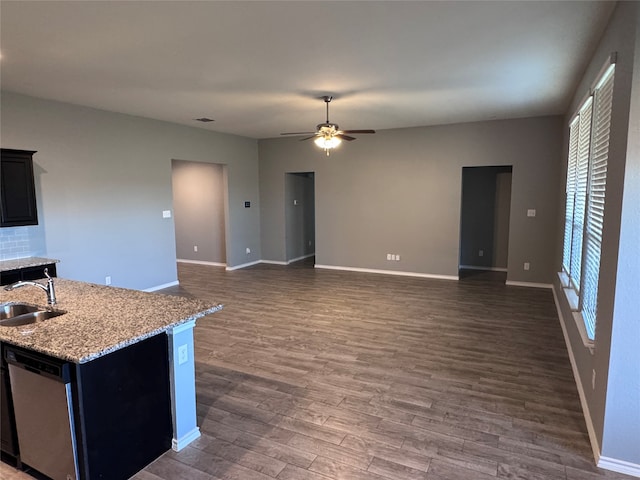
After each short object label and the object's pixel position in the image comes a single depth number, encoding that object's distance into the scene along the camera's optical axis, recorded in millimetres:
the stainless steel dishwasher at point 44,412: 1939
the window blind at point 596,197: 2725
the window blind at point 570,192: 4383
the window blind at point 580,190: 3590
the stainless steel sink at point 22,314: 2477
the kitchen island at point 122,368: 1947
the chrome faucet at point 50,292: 2588
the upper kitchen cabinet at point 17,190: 4094
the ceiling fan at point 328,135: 5024
